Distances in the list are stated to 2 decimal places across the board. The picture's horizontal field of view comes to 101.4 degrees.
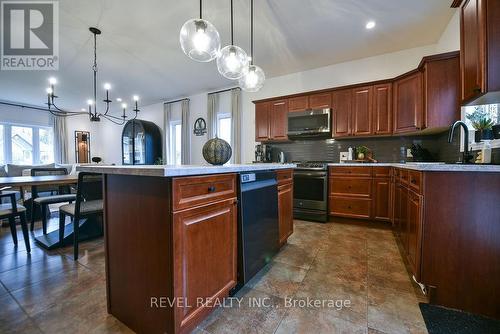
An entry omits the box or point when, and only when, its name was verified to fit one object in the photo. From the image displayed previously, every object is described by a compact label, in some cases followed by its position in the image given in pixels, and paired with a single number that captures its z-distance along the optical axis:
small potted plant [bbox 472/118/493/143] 1.54
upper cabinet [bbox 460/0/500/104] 1.29
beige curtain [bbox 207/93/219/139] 5.08
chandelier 2.63
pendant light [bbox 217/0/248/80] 1.95
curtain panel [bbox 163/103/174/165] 5.99
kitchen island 0.96
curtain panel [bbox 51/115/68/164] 6.80
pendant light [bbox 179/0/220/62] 1.59
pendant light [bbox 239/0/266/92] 2.32
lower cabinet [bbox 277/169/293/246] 2.03
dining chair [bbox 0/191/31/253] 2.05
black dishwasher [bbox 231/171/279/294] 1.40
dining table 2.19
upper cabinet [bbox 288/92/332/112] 3.55
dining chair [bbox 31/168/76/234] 2.48
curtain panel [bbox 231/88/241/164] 4.70
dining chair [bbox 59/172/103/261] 1.98
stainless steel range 3.21
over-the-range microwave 3.51
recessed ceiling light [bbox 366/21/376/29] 2.58
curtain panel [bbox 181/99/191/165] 5.57
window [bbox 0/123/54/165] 5.92
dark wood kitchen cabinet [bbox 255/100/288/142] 3.95
